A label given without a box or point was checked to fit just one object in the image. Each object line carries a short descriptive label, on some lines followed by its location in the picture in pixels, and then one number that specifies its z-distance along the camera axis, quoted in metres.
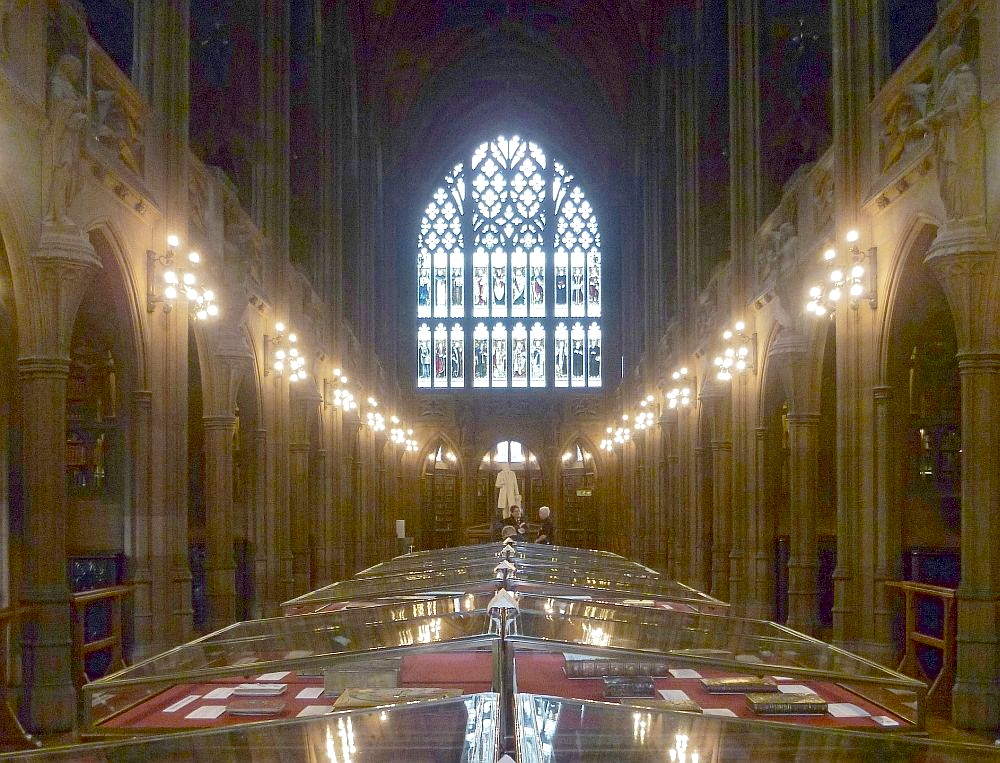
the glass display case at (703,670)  4.31
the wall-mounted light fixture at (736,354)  18.38
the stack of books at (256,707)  4.71
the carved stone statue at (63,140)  9.65
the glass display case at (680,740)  2.73
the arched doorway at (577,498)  42.16
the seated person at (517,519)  21.42
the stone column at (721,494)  20.55
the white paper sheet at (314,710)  4.67
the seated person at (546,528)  21.99
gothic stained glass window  42.88
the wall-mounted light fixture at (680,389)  24.45
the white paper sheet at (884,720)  4.43
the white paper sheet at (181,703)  4.72
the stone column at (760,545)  17.88
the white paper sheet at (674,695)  4.90
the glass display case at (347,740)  2.75
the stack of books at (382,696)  4.34
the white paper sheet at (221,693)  4.98
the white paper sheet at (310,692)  5.01
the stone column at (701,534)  23.23
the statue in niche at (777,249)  16.20
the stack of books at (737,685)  5.14
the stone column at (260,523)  17.91
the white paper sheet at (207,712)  4.66
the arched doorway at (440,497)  42.22
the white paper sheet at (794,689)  5.02
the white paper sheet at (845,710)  4.61
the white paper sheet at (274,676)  5.19
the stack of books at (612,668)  4.98
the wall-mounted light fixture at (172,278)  12.39
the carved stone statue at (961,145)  9.66
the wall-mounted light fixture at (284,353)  18.75
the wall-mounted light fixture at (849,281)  12.46
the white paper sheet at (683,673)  5.09
